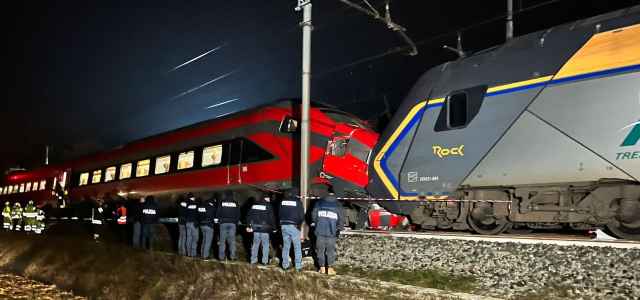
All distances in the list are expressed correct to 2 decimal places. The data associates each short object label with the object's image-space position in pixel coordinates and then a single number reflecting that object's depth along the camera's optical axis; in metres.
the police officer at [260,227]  9.27
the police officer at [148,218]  12.73
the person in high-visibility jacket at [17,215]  19.09
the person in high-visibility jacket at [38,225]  17.13
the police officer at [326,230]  8.12
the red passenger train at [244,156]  12.70
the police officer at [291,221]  8.69
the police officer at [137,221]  12.93
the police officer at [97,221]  15.61
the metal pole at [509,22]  12.68
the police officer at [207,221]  10.85
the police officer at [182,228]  11.54
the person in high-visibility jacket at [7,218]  19.12
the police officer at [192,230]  11.31
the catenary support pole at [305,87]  10.10
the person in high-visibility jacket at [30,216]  17.17
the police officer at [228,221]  10.28
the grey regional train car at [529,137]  7.36
